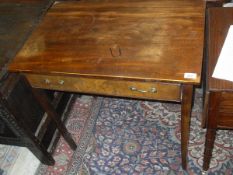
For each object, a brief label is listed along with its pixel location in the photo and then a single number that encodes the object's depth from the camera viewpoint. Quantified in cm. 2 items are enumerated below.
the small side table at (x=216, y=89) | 111
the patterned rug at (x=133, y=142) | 170
